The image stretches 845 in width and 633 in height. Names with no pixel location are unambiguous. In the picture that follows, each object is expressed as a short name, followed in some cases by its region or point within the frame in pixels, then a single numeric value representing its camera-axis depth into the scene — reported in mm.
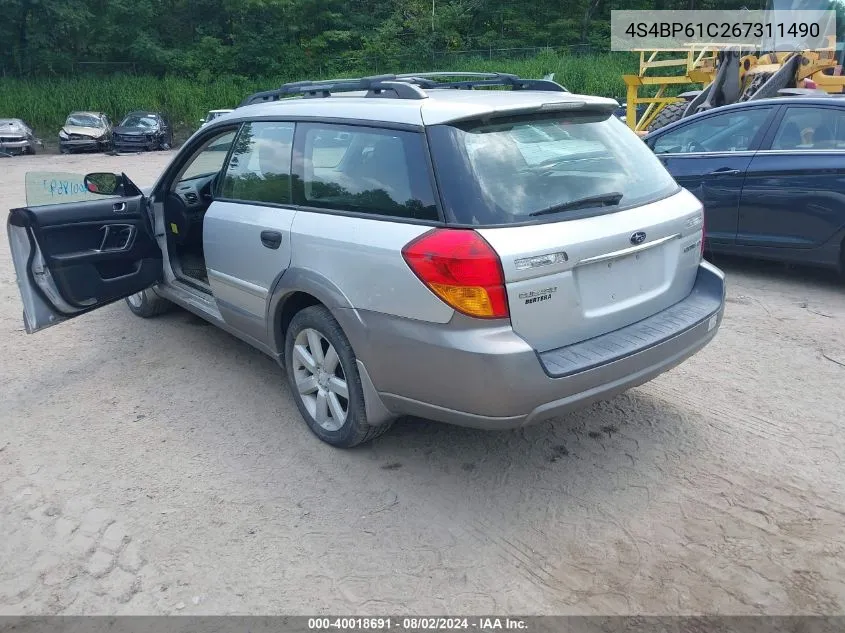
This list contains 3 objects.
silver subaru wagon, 2955
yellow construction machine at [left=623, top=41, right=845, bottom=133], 10156
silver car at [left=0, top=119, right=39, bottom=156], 25281
